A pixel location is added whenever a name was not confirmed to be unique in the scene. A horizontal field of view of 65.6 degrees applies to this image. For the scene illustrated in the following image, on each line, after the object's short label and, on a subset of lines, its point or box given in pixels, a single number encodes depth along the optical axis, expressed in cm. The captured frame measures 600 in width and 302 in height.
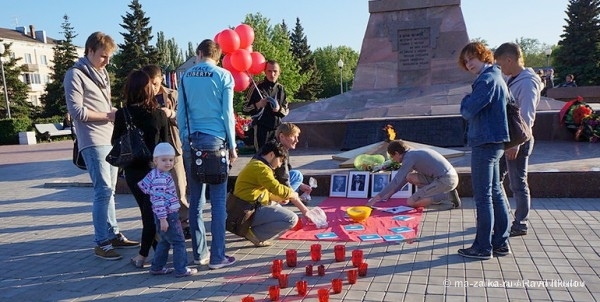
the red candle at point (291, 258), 371
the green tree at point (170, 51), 8200
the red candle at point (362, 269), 344
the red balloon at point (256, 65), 786
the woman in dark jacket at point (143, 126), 375
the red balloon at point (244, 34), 806
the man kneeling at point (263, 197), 413
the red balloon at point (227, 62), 792
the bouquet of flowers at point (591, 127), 823
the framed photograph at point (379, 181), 616
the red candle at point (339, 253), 381
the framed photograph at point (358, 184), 622
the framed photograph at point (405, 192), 608
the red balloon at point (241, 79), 836
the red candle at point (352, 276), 330
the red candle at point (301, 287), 309
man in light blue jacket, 362
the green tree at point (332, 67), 6475
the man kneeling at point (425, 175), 521
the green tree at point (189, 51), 8844
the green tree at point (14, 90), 3553
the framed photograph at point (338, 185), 637
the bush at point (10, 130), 2480
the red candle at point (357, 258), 359
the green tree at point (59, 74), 3738
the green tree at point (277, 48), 3591
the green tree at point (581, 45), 3434
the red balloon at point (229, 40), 773
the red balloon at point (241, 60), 771
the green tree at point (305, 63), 5055
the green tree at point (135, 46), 4156
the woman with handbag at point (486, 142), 345
